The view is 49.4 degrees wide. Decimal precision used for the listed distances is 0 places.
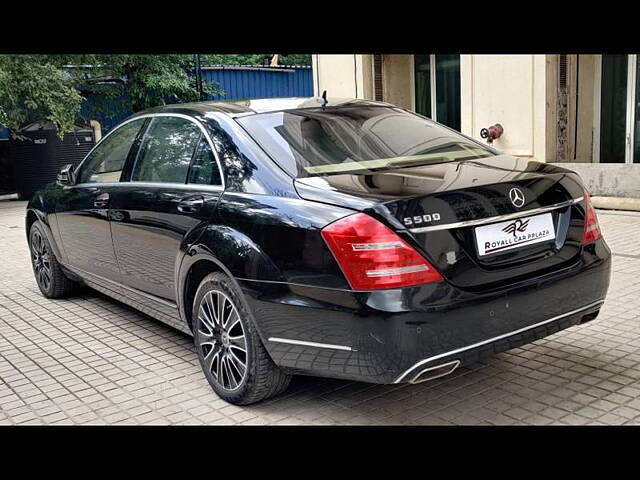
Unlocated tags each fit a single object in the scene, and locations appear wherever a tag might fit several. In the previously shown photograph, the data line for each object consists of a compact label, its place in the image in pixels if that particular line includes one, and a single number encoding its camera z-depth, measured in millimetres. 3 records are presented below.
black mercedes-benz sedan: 2986
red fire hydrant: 10852
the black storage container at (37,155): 16219
